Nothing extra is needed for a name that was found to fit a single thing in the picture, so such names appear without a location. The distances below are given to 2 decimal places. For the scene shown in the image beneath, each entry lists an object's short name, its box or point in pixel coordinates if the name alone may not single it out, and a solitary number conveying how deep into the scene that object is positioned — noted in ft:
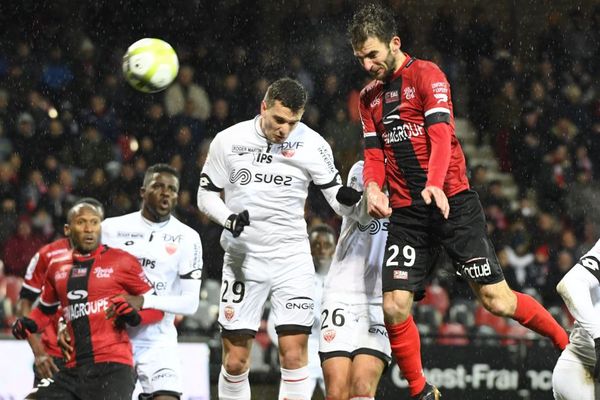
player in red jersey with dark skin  43.32
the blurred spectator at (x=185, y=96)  86.02
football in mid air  49.88
